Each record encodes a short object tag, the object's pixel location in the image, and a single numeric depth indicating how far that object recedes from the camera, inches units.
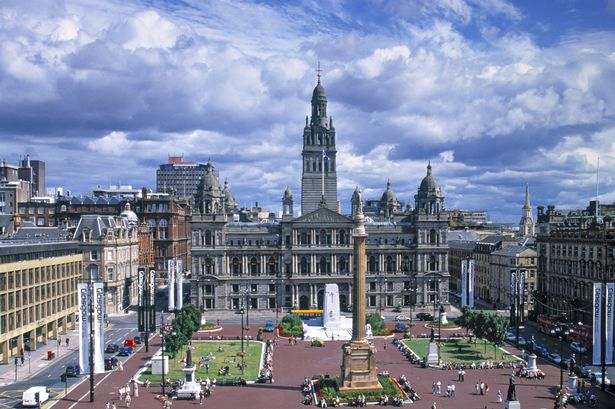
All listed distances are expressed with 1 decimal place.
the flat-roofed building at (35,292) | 3526.1
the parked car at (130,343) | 3818.4
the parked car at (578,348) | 3647.6
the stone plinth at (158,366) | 3208.7
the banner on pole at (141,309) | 4060.0
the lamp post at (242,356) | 3336.9
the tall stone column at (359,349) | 2945.4
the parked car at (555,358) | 3538.9
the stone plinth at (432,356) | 3467.0
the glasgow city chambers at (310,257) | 5438.0
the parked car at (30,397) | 2596.0
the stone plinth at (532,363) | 3248.0
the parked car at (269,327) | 4594.0
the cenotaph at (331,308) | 4569.4
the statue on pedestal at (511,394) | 2546.8
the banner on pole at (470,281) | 4592.3
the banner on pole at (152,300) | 4057.6
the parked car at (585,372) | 3154.5
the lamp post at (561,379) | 2804.1
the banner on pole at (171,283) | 4708.2
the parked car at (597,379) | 2965.1
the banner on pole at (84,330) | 2898.6
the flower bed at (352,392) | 2787.9
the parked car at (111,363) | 3354.8
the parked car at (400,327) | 4490.7
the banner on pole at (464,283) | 4621.1
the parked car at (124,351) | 3682.3
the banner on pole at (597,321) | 3115.2
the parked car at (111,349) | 3747.5
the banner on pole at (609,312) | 3179.1
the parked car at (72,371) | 3174.2
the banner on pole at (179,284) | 4766.2
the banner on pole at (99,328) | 2965.1
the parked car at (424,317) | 5039.4
